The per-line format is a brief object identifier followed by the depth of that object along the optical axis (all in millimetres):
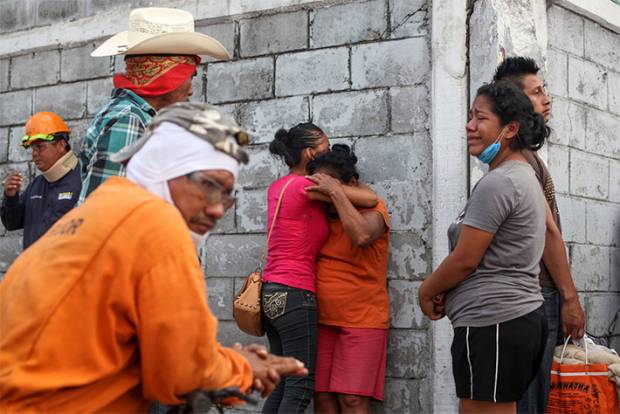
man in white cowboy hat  3457
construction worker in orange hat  6012
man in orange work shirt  2244
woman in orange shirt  5234
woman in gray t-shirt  3863
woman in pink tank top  5109
